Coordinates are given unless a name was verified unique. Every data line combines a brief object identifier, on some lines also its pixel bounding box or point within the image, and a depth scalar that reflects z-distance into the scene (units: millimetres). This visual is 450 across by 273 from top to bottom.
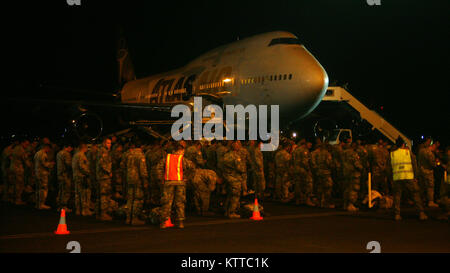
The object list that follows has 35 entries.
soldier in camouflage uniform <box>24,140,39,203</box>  17453
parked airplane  20031
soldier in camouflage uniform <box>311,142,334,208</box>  15305
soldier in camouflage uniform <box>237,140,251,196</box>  13088
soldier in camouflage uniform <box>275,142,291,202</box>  16719
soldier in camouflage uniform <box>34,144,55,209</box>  15125
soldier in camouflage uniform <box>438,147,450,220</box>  12430
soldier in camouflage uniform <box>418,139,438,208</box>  14117
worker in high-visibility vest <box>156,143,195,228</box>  11156
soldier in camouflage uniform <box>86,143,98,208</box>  13961
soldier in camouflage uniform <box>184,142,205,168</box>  13962
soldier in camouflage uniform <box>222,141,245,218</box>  12805
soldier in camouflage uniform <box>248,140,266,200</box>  15477
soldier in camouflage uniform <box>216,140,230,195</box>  13554
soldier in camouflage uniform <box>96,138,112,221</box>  12891
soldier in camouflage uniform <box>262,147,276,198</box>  19141
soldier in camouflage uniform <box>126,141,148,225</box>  11992
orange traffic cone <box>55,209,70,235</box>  10716
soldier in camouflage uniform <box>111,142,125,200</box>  16562
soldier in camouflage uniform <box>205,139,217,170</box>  16422
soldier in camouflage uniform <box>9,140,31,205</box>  17016
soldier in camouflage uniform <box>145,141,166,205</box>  14691
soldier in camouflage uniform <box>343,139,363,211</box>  14336
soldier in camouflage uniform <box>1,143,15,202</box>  17550
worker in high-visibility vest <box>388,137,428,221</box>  12289
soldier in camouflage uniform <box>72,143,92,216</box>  13620
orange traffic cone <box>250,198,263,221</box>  12778
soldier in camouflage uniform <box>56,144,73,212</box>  14883
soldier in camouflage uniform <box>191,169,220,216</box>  13891
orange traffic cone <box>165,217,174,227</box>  11609
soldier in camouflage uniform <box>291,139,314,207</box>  15844
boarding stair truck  26688
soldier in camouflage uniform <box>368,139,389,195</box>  16438
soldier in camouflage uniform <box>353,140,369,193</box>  16062
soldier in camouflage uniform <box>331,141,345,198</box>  15690
